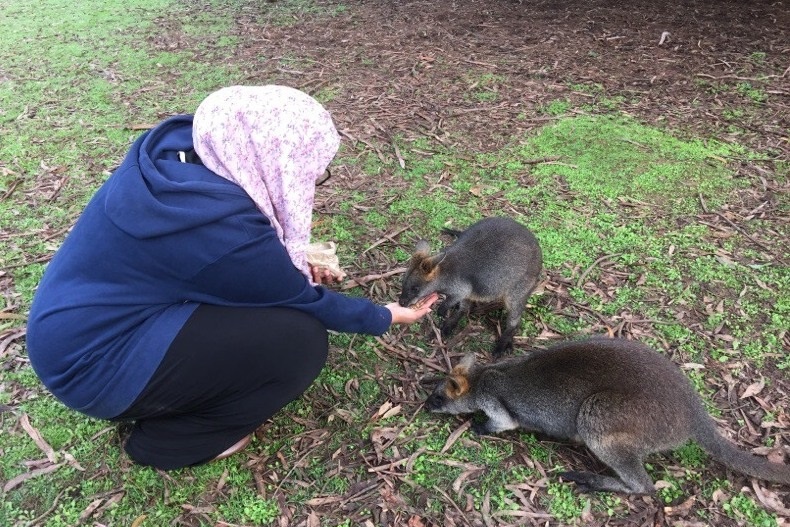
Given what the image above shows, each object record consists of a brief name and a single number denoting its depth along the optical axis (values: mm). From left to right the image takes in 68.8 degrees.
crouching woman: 2031
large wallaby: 2430
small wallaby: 3244
